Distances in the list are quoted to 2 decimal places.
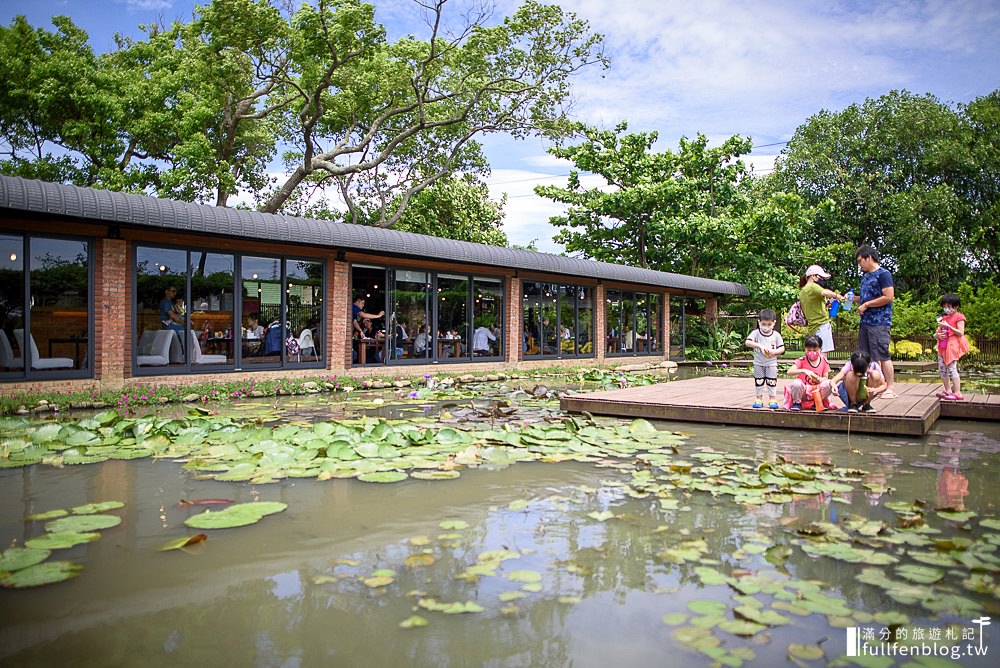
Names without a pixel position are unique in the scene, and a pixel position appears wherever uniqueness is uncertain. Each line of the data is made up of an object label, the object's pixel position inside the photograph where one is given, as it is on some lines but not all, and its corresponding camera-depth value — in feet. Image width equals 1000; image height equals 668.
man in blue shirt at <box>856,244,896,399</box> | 22.58
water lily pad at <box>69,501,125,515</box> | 12.87
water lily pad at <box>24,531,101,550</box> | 10.87
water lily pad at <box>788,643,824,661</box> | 7.41
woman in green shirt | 23.59
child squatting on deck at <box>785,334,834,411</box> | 23.13
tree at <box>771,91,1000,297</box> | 98.84
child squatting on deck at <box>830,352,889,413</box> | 22.81
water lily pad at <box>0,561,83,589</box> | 9.35
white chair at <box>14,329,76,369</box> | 31.42
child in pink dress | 27.14
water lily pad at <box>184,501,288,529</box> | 12.05
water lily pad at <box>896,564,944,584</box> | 9.43
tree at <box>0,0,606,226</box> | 62.95
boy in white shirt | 23.45
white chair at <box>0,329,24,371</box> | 31.01
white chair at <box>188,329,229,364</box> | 37.45
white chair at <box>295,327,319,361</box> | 43.11
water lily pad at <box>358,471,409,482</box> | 15.43
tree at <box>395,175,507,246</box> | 93.52
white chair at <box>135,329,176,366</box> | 35.53
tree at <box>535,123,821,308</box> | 81.35
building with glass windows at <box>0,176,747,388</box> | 31.42
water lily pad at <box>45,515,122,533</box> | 11.82
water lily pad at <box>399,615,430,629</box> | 8.16
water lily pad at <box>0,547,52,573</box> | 9.88
